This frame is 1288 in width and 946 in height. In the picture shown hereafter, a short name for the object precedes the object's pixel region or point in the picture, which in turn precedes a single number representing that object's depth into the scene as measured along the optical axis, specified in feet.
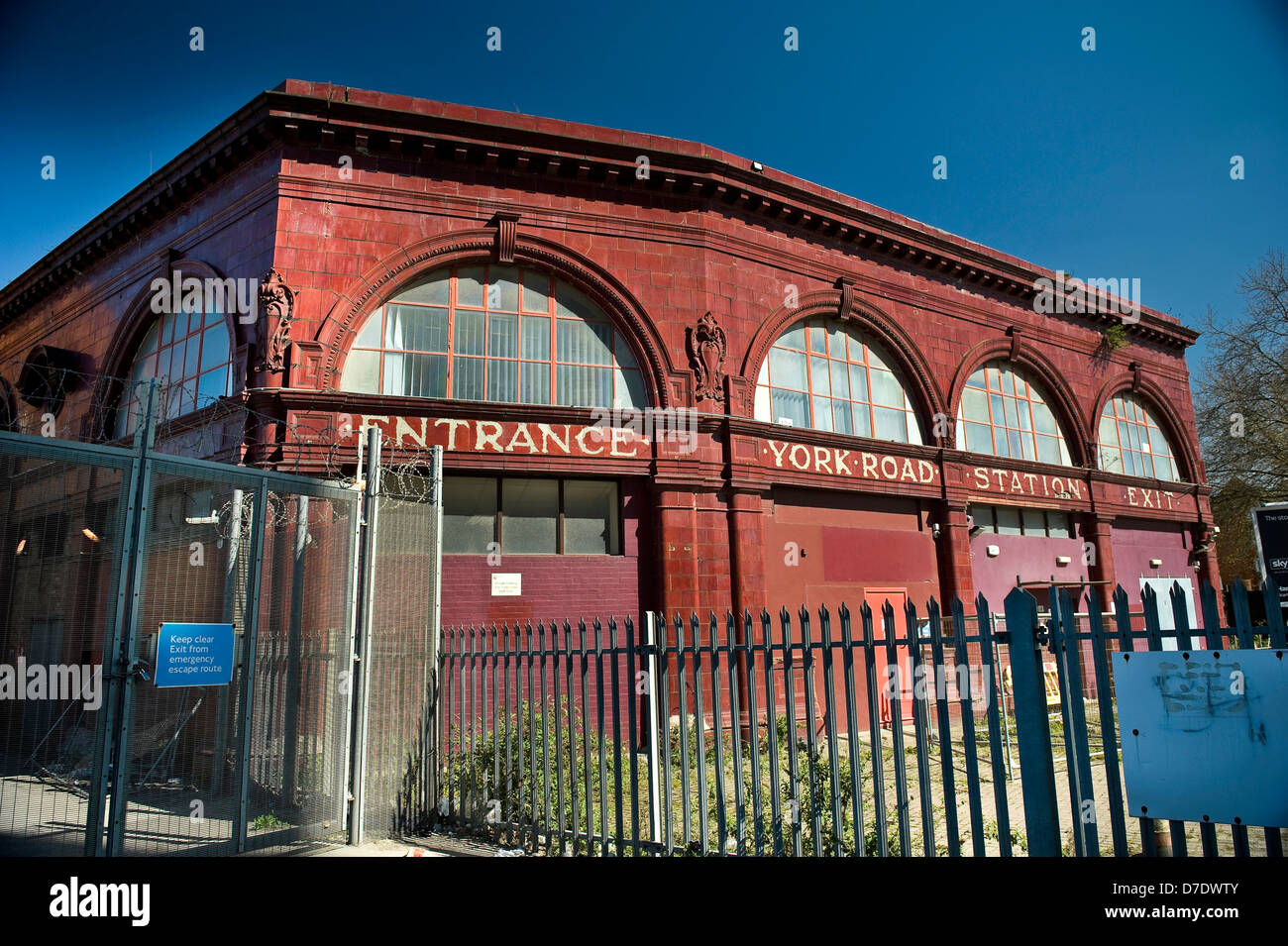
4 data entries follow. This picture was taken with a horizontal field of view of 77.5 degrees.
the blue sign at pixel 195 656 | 20.24
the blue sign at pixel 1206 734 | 11.40
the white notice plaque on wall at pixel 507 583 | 42.96
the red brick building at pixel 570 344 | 43.29
